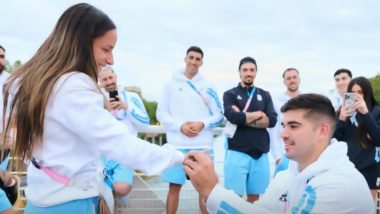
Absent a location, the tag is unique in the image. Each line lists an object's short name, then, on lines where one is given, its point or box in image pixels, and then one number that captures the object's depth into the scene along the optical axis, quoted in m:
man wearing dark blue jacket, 4.69
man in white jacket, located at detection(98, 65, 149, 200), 4.20
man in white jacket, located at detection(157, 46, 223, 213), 4.65
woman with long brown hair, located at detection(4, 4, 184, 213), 1.72
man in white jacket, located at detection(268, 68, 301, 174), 5.18
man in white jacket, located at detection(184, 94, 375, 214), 1.71
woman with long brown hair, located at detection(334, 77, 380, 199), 4.25
